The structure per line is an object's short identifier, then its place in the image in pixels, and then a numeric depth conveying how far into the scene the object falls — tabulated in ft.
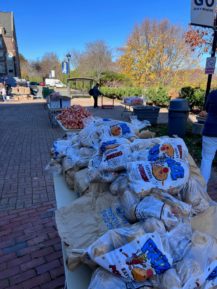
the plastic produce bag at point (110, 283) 3.68
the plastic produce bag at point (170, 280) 3.50
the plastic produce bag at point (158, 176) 5.07
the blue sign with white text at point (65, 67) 70.58
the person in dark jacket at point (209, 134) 10.89
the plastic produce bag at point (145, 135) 9.21
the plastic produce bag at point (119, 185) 5.48
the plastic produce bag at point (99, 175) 6.11
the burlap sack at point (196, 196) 5.29
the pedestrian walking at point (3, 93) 71.19
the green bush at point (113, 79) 85.75
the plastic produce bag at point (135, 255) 3.68
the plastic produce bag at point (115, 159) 6.25
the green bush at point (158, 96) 49.29
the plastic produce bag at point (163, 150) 5.90
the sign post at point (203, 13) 17.74
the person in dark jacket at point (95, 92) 49.99
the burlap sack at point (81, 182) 6.54
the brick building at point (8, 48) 163.73
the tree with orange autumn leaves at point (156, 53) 63.93
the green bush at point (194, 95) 39.63
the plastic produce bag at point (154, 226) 4.05
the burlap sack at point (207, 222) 4.92
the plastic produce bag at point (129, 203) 4.68
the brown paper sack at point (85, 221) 4.60
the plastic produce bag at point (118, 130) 8.66
